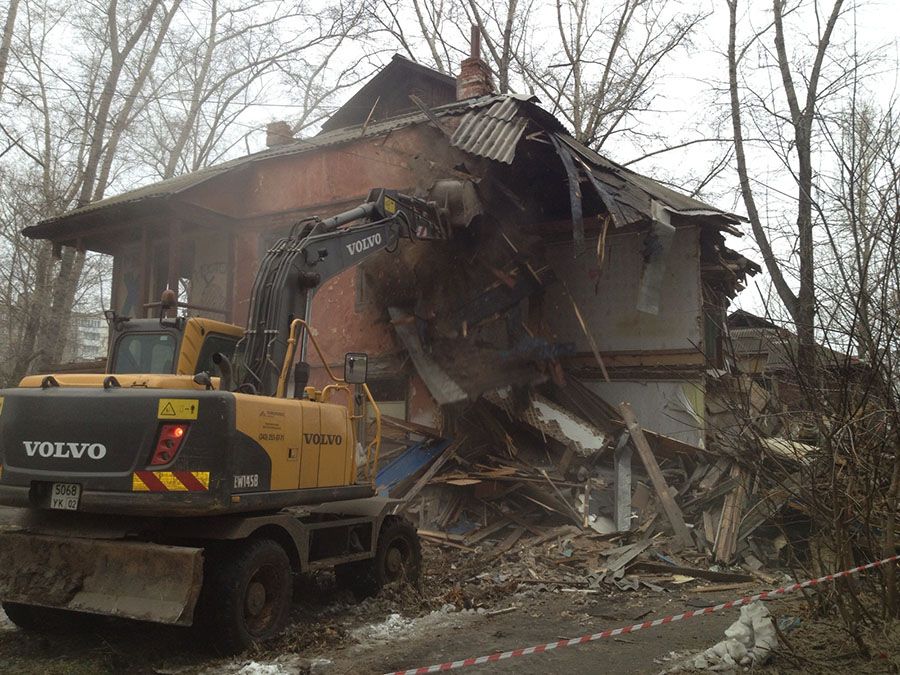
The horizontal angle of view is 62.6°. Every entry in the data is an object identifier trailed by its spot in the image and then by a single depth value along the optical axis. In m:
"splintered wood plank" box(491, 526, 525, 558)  9.73
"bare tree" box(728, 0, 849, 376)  14.48
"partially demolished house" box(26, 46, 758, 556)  11.84
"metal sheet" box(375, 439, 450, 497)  10.68
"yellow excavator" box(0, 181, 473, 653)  5.39
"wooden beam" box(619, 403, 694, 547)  9.63
